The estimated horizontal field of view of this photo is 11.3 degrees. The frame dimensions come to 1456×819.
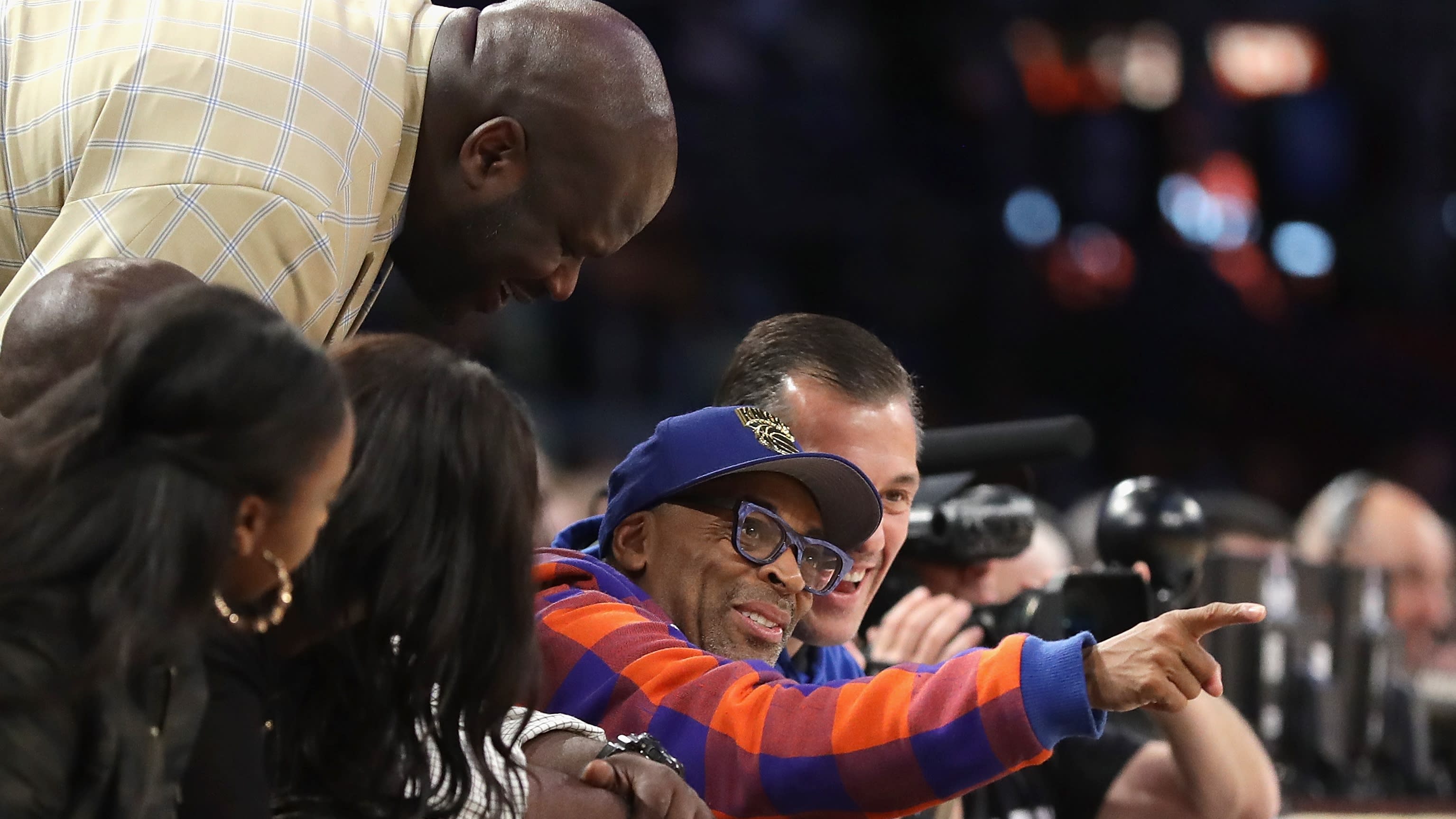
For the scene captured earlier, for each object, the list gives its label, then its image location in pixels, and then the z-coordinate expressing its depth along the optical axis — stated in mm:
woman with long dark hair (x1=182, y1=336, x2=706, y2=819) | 6384
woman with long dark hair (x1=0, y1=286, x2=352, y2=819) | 6193
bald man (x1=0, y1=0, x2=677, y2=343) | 6713
